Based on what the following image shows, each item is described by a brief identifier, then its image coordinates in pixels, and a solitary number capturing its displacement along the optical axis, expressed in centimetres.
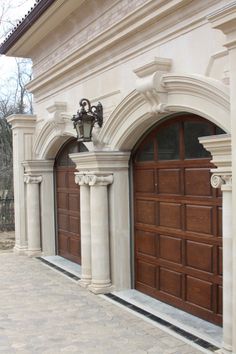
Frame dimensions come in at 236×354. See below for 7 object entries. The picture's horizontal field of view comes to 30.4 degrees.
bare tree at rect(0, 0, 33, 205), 1839
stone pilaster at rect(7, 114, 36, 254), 1118
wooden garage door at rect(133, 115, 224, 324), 571
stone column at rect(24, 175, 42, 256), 1101
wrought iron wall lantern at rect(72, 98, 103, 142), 724
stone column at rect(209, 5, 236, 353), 386
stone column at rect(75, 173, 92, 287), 778
